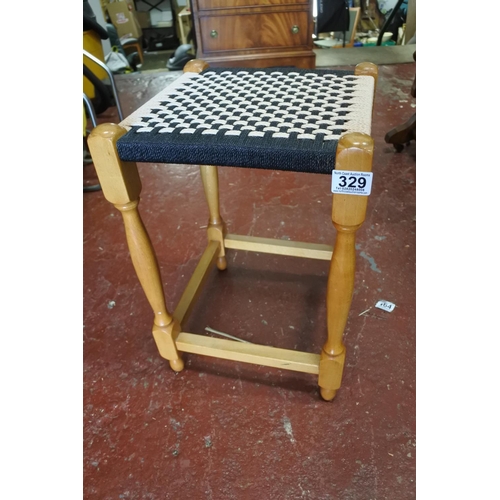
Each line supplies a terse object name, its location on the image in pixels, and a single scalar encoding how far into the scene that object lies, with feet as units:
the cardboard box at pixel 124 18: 11.34
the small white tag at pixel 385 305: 3.13
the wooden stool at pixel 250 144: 1.80
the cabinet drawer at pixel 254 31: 6.10
